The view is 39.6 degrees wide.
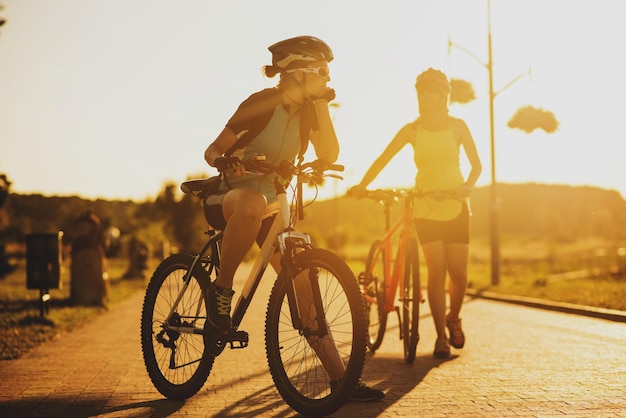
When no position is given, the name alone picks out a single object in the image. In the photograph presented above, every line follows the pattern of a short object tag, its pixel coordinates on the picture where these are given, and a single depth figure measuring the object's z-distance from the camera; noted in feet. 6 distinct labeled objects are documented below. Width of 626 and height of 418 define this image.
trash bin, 36.96
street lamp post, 70.44
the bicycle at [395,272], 22.43
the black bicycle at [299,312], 14.30
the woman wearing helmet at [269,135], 15.92
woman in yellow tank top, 23.50
